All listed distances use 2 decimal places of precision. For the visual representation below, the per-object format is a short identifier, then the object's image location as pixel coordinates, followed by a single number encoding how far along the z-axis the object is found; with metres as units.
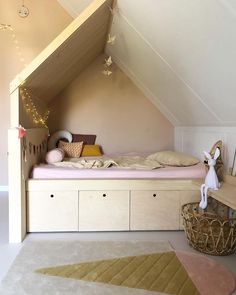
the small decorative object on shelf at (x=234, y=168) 2.11
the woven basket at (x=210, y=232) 1.79
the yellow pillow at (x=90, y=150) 3.36
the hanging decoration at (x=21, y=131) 1.94
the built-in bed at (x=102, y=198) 2.18
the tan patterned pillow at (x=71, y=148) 3.24
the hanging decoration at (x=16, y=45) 3.49
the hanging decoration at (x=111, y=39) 2.80
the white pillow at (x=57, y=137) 3.40
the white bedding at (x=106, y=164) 2.35
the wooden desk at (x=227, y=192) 1.58
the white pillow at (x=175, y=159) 2.46
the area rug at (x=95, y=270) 1.42
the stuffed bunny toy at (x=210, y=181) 1.93
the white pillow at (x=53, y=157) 2.52
